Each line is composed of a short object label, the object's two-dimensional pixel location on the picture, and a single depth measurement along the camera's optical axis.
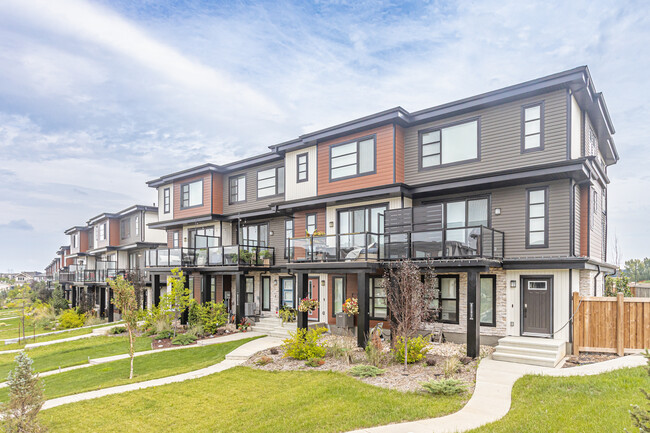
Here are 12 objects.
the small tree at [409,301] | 11.17
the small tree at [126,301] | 12.69
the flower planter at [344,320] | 16.66
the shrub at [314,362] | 11.84
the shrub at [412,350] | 11.54
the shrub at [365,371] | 10.37
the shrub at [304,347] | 12.62
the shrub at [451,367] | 10.00
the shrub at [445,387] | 8.58
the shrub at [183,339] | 17.28
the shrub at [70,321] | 27.83
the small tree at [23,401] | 7.22
